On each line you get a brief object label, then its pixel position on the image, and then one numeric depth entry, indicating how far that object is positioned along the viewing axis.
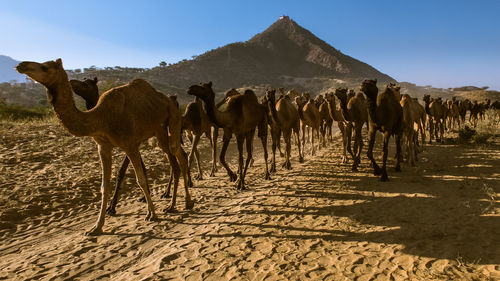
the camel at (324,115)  15.12
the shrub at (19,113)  20.31
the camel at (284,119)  10.07
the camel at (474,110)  25.50
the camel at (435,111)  15.85
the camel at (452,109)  21.66
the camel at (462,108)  24.70
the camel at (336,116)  11.32
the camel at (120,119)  4.27
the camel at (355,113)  9.74
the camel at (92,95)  6.02
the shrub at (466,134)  15.96
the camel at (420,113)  11.71
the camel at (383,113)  8.26
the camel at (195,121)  8.87
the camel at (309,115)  12.48
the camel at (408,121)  9.99
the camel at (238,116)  7.27
